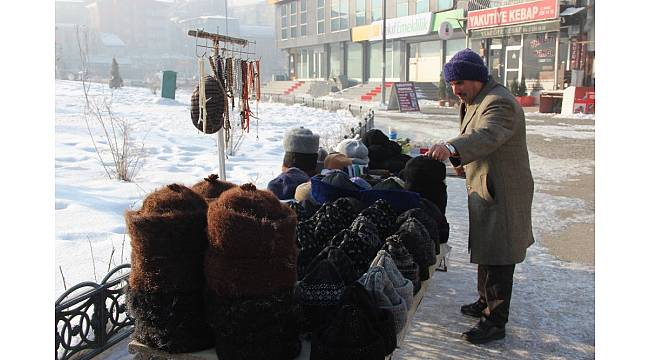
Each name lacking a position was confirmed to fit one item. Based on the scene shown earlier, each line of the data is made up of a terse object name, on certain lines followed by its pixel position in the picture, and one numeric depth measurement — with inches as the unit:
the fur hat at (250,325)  73.0
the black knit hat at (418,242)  106.3
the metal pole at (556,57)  874.8
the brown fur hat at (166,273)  74.9
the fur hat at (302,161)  174.2
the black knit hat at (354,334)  73.7
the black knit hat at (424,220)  116.0
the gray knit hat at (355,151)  189.2
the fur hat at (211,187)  91.6
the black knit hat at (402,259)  101.4
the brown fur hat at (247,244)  71.2
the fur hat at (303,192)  136.2
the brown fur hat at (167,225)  73.4
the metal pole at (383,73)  899.4
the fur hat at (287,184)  148.3
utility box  853.8
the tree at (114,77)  1080.2
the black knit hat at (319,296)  82.7
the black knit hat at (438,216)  131.1
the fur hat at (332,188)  127.0
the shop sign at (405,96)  844.6
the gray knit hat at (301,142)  172.7
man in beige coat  113.5
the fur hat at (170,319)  76.0
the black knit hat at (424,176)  138.5
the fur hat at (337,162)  172.6
